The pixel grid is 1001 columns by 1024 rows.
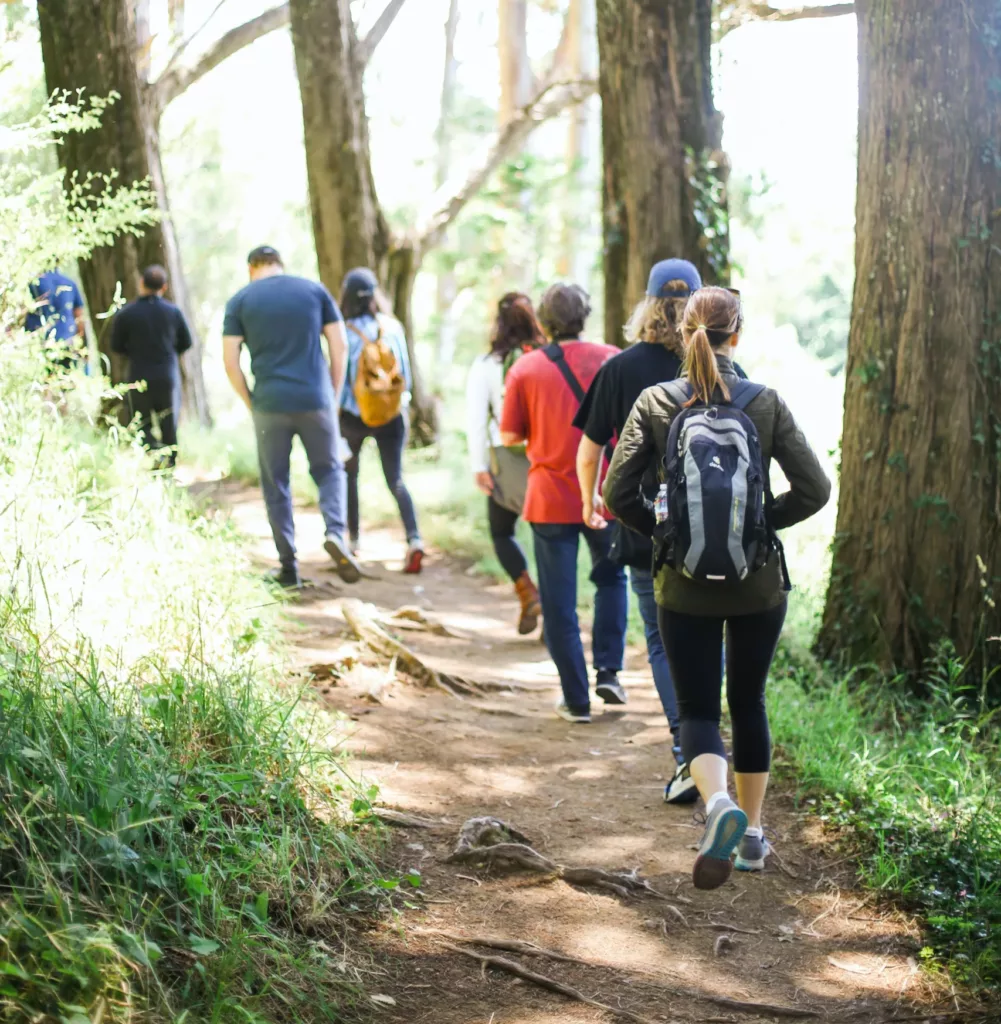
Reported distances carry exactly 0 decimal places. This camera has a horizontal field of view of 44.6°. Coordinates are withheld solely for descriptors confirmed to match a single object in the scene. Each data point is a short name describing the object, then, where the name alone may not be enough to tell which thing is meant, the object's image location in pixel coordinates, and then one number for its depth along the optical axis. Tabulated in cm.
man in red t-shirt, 627
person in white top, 760
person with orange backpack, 929
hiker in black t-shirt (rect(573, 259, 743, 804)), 507
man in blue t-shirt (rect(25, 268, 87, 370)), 1063
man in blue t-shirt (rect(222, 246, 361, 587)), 807
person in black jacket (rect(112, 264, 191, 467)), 1035
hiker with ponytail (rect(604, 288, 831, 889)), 383
